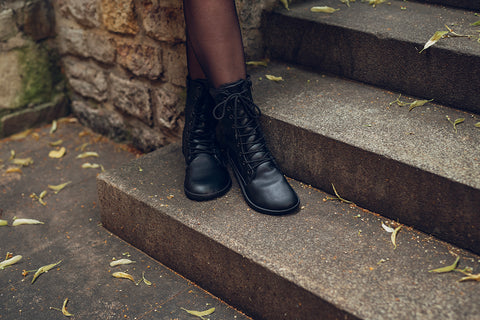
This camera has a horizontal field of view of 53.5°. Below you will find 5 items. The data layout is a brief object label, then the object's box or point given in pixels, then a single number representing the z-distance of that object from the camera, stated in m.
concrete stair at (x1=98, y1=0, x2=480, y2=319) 1.29
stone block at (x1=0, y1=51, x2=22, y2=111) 2.44
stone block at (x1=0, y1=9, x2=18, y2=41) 2.36
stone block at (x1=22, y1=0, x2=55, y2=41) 2.46
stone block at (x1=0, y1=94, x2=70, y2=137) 2.54
